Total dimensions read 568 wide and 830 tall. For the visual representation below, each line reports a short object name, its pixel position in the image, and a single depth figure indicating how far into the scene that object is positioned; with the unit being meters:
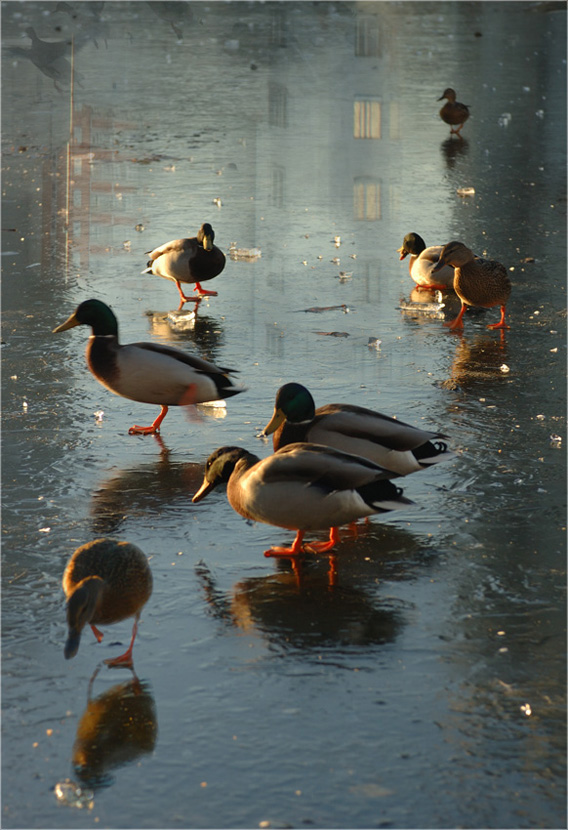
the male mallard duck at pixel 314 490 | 4.90
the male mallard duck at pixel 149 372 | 6.43
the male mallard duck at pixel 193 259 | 8.84
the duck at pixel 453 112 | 15.10
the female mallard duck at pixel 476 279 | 8.25
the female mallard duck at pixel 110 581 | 4.12
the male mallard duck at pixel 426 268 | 9.10
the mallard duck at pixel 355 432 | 5.42
